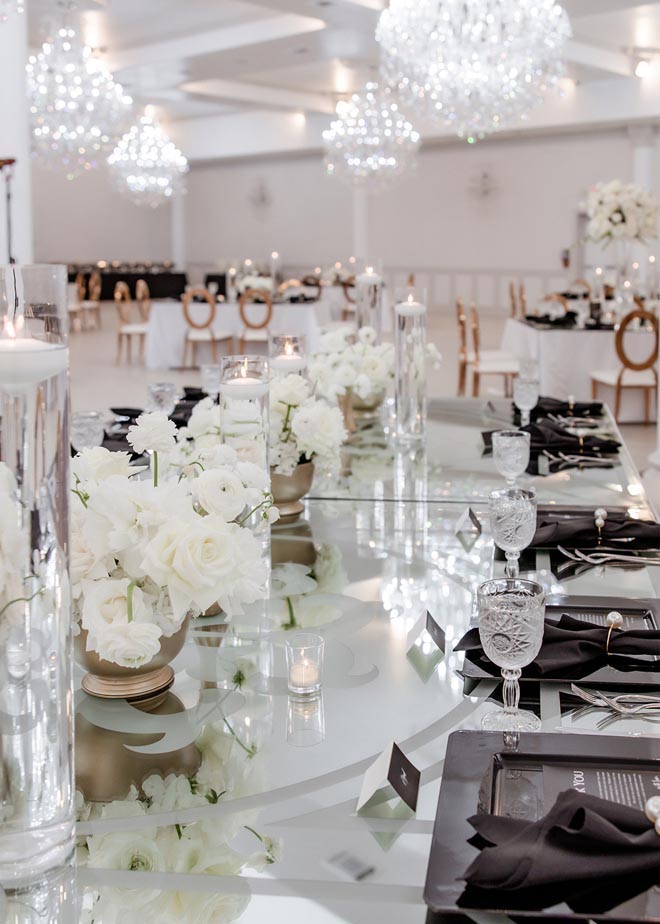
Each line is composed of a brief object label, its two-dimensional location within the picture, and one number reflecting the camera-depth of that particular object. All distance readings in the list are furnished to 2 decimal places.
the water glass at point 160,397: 3.35
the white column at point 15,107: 6.56
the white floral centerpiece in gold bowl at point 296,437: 2.41
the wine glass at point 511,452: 2.54
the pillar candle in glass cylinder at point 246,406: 2.01
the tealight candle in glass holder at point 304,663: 1.45
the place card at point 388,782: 1.14
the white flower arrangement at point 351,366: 3.39
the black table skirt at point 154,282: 19.55
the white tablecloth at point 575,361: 8.22
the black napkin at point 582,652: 1.49
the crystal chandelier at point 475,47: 6.39
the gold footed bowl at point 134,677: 1.42
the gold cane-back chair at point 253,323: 11.21
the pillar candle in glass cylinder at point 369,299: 4.04
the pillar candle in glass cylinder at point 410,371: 3.27
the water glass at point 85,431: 2.88
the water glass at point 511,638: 1.34
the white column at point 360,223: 17.61
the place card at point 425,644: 1.56
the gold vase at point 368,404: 3.77
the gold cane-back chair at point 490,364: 8.43
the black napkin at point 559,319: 8.45
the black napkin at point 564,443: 3.09
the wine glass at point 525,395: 3.52
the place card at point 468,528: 2.22
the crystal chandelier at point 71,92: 9.14
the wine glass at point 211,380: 3.65
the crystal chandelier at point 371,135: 11.97
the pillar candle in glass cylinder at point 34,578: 0.95
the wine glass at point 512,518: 1.89
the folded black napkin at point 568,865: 0.95
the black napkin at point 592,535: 2.12
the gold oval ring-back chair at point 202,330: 11.29
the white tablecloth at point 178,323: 11.56
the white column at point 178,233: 21.86
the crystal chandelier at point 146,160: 12.99
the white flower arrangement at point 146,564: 1.30
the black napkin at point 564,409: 3.69
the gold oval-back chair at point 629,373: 7.63
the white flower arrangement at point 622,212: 8.66
